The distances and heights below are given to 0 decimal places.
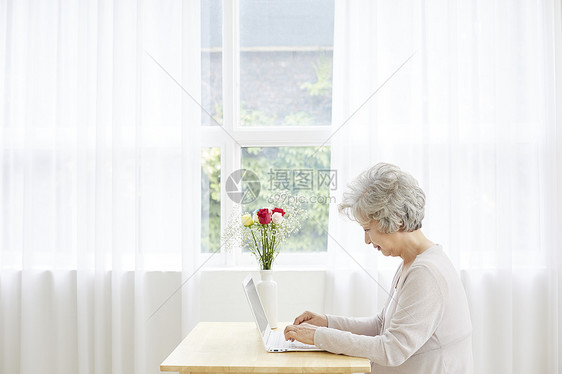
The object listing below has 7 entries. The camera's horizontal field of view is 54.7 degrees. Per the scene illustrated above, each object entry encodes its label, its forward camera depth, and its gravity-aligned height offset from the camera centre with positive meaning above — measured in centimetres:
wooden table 160 -50
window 278 +49
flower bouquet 201 -12
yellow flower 202 -9
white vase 200 -36
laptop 177 -49
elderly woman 162 -32
